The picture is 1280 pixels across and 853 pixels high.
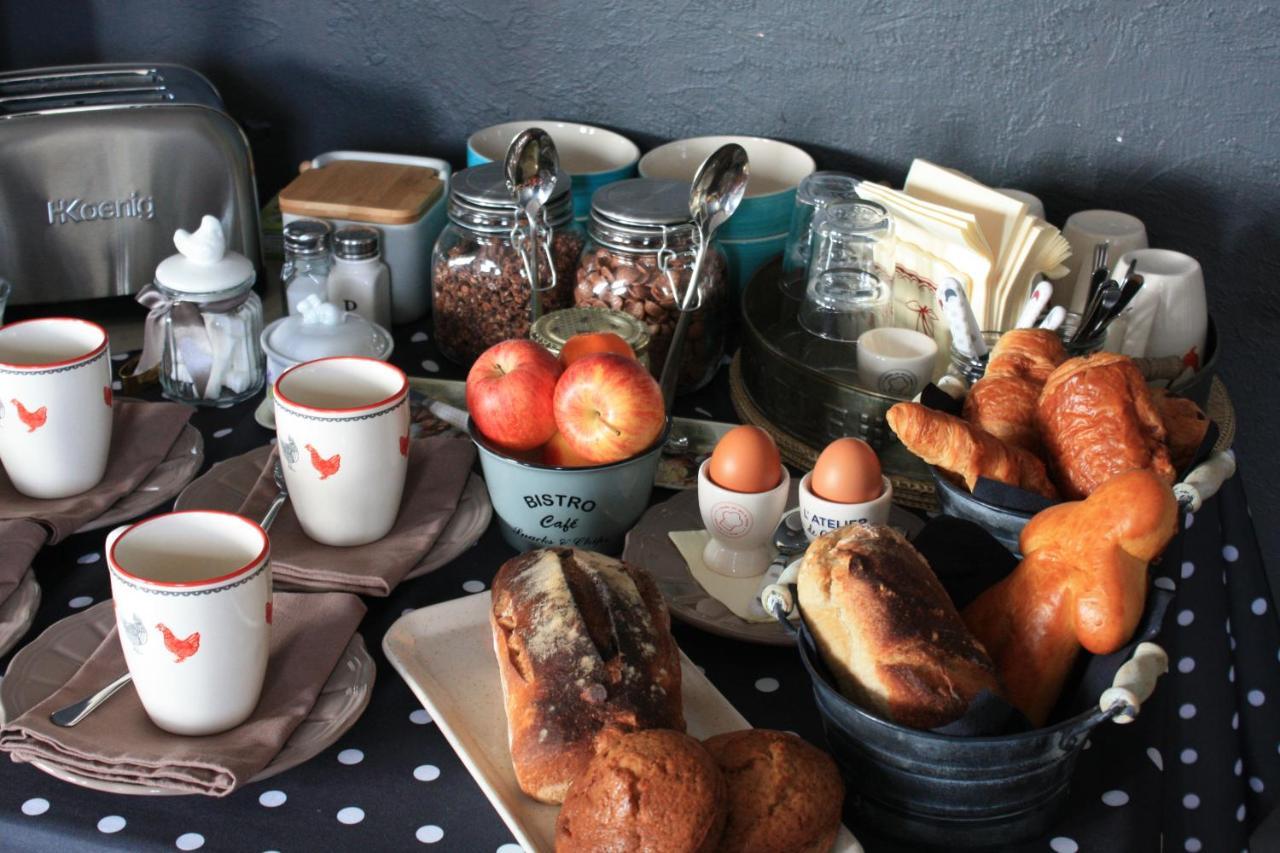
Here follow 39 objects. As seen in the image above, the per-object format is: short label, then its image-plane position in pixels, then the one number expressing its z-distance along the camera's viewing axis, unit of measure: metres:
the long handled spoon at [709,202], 1.08
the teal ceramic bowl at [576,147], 1.35
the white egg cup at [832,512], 0.81
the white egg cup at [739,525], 0.84
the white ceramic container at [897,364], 1.00
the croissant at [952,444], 0.76
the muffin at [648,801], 0.57
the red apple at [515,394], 0.86
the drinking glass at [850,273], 1.11
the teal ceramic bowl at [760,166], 1.28
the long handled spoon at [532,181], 1.10
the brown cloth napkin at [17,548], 0.82
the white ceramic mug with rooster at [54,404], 0.86
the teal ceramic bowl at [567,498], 0.87
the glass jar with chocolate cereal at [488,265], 1.12
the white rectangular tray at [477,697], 0.66
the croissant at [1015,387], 0.83
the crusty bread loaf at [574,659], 0.66
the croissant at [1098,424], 0.78
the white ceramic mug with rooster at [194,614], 0.65
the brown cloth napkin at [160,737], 0.67
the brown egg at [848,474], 0.81
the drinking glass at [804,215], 1.21
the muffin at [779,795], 0.60
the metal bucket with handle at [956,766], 0.60
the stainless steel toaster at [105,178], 1.15
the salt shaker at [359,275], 1.18
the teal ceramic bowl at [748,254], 1.27
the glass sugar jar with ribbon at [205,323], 1.05
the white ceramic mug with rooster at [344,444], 0.82
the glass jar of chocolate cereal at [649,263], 1.09
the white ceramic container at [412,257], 1.23
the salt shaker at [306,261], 1.14
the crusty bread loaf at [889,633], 0.62
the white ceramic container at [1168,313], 1.08
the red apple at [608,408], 0.84
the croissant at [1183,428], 0.81
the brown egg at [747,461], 0.84
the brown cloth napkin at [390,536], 0.85
